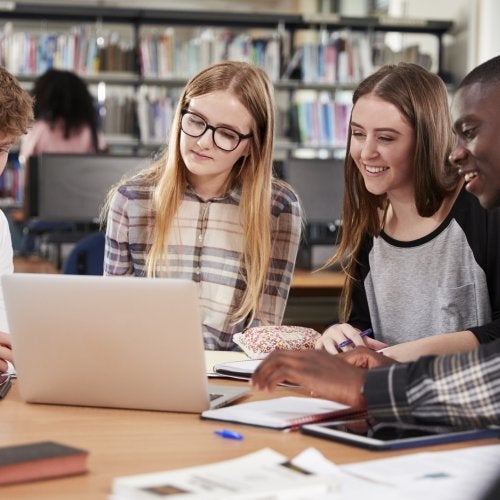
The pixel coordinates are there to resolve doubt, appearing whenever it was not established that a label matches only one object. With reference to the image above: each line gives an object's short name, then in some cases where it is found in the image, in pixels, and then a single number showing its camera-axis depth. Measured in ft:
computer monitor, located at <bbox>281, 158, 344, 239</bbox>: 19.31
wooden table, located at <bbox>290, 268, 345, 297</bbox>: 16.12
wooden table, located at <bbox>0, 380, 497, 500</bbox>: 6.79
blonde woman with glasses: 10.85
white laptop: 7.79
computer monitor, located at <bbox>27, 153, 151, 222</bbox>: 19.31
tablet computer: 7.30
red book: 6.72
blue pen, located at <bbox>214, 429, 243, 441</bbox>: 7.47
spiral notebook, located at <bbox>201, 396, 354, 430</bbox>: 7.68
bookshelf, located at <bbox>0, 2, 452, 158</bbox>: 27.18
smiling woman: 9.88
